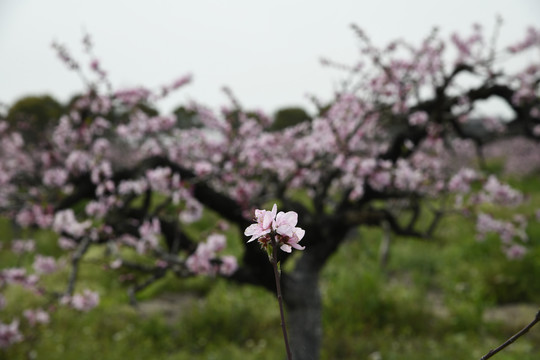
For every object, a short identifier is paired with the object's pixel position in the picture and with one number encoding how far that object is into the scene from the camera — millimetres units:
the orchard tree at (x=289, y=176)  3164
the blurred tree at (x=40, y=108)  16141
